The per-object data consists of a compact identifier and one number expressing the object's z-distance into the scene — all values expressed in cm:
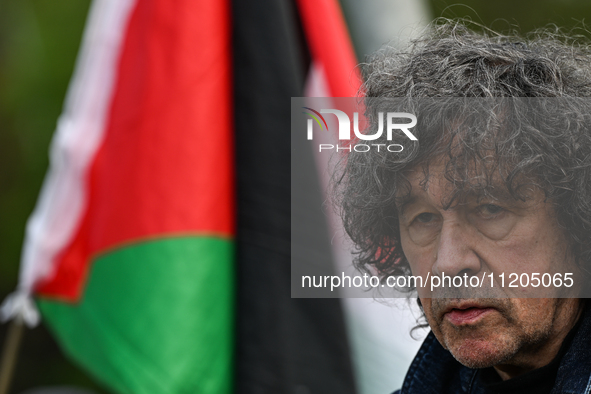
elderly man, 379
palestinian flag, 704
